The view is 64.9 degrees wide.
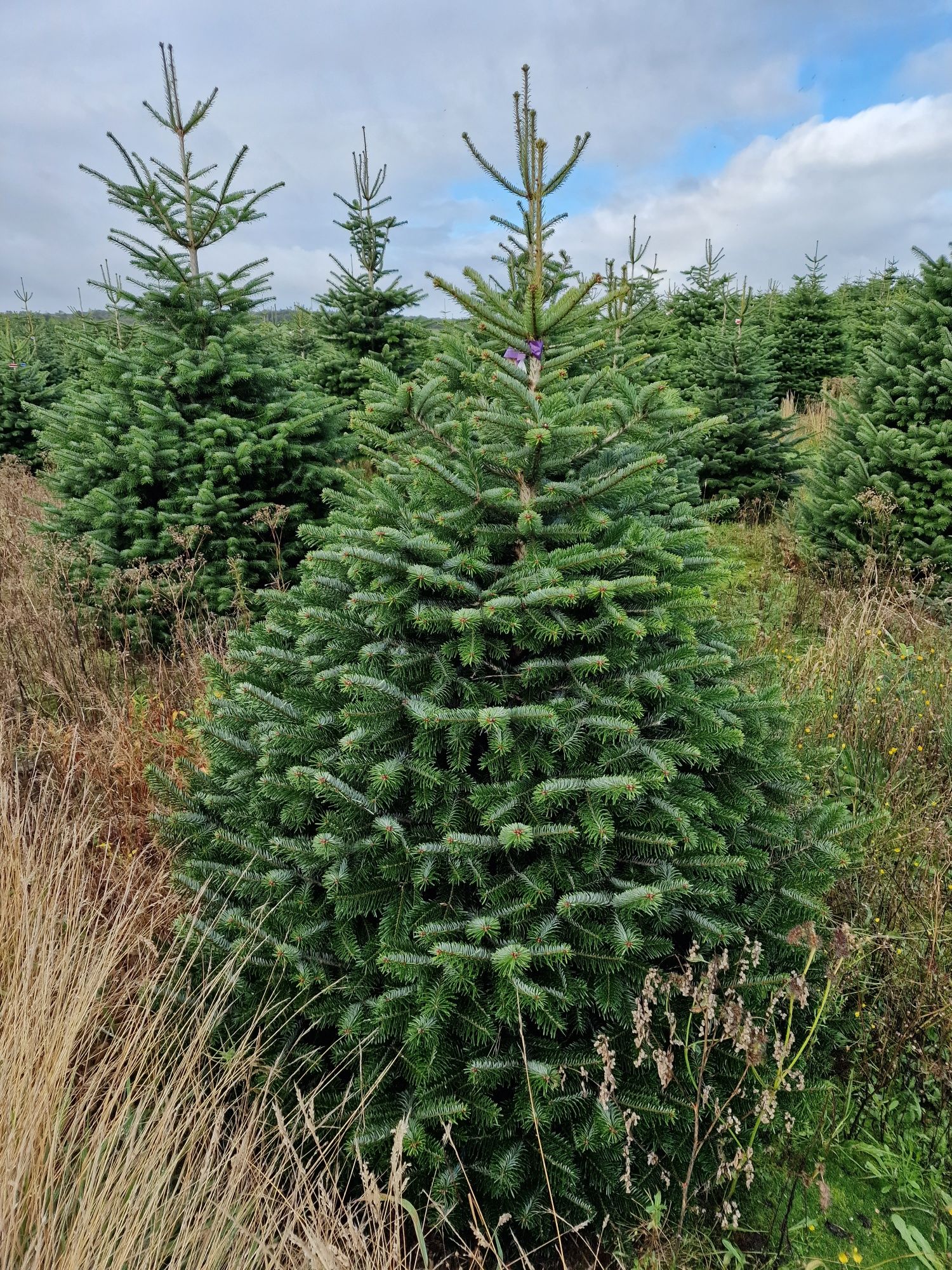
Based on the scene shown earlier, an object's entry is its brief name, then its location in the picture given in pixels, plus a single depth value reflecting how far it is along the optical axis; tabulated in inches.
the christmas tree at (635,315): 220.5
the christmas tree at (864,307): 646.5
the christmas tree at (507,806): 75.6
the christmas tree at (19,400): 498.6
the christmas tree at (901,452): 244.7
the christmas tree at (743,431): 342.0
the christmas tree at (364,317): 348.5
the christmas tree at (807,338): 584.4
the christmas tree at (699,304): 601.6
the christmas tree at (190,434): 204.5
